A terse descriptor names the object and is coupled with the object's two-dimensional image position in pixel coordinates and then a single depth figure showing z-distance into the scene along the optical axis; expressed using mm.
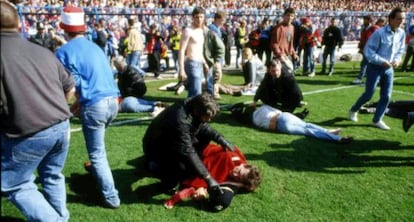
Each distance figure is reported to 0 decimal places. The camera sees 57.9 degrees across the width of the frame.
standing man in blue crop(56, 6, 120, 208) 3172
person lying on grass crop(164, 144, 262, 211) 3683
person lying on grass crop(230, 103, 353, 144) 5652
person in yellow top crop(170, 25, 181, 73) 12177
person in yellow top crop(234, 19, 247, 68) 14070
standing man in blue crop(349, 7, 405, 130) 5758
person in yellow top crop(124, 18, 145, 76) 10328
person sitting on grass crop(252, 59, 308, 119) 6273
